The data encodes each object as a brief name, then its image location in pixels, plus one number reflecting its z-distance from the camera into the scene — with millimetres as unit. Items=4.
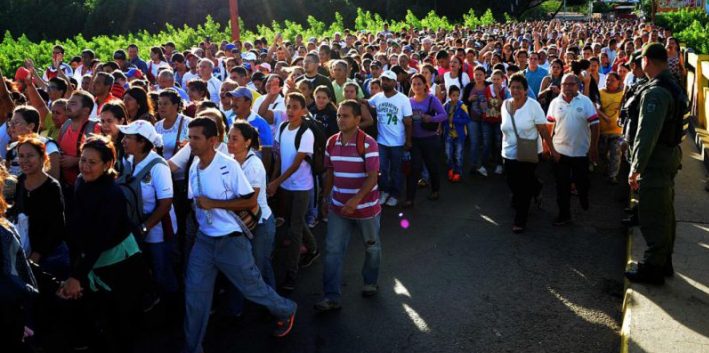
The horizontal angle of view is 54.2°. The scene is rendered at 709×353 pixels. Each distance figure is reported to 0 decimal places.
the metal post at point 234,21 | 18969
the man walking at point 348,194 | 5746
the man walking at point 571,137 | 8062
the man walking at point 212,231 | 4734
